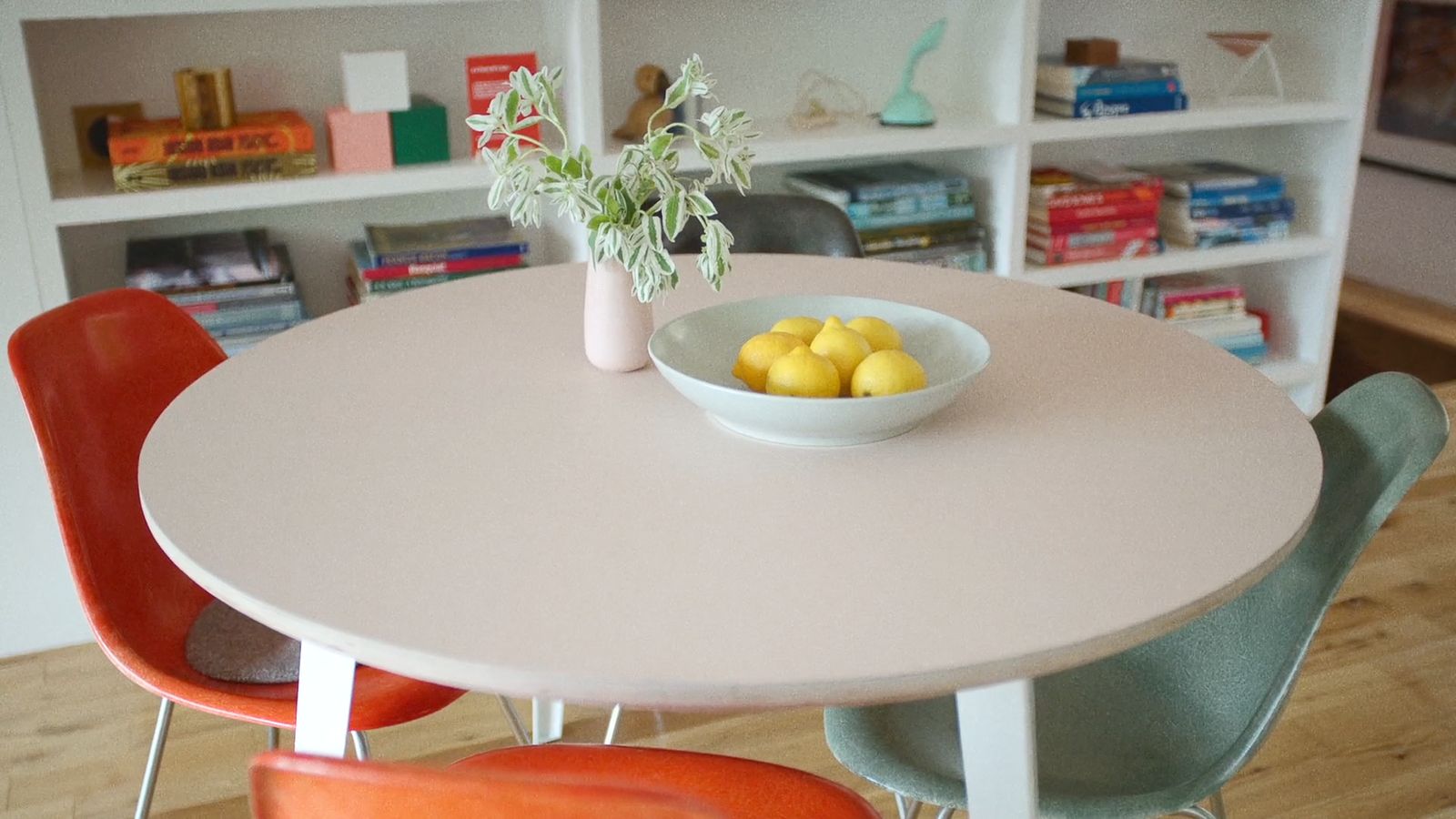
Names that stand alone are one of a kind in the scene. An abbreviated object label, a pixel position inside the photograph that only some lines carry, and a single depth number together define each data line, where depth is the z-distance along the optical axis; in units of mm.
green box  2580
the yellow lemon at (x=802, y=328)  1455
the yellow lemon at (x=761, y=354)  1381
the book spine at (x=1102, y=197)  3191
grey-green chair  1299
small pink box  2520
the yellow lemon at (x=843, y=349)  1372
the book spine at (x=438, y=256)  2643
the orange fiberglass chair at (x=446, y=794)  707
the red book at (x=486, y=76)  2592
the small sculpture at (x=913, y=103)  2947
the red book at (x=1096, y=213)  3195
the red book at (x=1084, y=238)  3207
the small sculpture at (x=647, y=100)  2801
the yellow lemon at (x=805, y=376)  1328
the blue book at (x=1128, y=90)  3066
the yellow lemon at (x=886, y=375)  1315
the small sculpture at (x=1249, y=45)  3279
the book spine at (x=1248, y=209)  3367
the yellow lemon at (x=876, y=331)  1448
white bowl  1273
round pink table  987
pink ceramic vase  1499
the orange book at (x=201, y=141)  2357
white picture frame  4379
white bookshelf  2473
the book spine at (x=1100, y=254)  3221
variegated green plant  1386
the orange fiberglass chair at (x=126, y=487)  1469
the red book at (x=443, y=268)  2635
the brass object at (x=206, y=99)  2434
